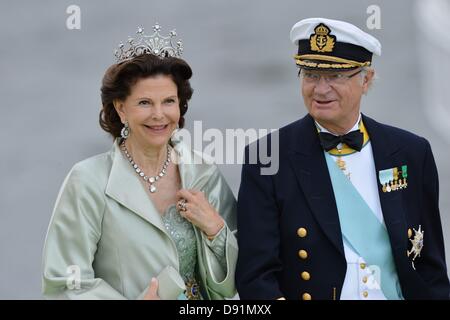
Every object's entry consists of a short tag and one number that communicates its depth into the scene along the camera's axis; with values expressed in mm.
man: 6152
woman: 6043
